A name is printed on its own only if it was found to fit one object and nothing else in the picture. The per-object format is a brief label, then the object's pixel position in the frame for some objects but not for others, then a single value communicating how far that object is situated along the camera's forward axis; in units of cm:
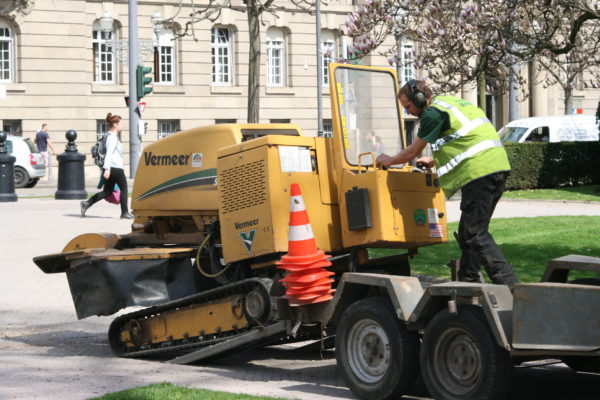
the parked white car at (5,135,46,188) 3550
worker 786
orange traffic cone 799
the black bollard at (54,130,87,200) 2655
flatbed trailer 658
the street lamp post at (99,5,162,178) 2989
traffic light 2933
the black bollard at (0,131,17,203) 2573
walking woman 1922
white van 3625
